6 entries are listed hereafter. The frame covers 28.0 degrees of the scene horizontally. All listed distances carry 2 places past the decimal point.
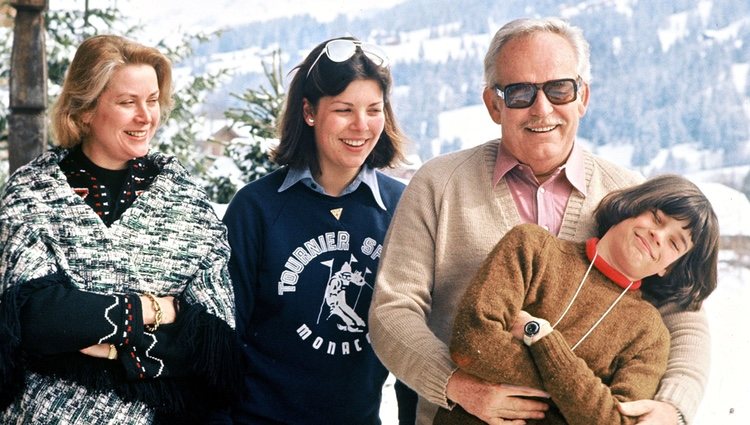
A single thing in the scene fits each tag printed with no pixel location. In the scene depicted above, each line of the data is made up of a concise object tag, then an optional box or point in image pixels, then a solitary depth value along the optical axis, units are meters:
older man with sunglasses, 2.42
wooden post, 4.32
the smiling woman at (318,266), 2.71
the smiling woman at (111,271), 2.46
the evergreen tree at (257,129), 6.43
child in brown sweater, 2.25
